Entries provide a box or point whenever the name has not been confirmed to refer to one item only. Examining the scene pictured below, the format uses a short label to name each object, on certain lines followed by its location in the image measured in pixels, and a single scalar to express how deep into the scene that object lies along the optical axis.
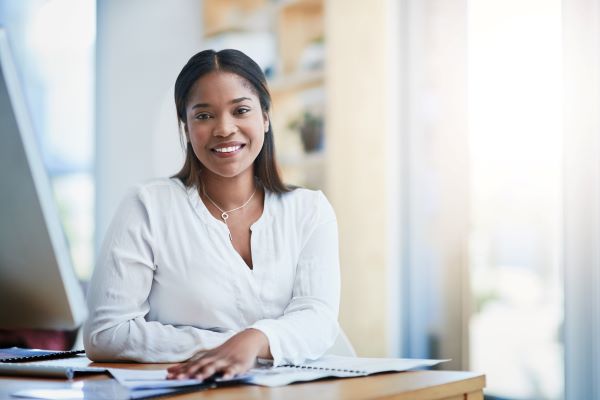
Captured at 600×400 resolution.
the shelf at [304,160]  3.31
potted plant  3.38
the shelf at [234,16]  3.85
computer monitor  1.11
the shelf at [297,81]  3.31
